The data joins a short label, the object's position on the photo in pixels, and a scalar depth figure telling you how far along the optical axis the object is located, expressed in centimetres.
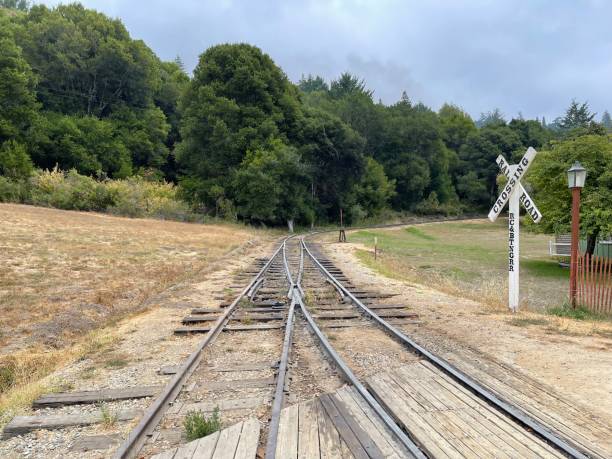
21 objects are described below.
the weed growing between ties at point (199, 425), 402
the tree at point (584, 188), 2017
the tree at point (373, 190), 5800
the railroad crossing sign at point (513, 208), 967
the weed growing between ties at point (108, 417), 433
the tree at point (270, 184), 3994
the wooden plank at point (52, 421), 429
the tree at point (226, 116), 4278
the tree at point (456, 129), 8748
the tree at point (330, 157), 4742
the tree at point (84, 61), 5522
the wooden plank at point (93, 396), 487
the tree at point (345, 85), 9356
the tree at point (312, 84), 12581
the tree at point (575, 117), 10044
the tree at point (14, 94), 4434
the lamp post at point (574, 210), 1020
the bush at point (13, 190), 3650
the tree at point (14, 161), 4044
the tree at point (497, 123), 8320
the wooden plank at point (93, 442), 393
